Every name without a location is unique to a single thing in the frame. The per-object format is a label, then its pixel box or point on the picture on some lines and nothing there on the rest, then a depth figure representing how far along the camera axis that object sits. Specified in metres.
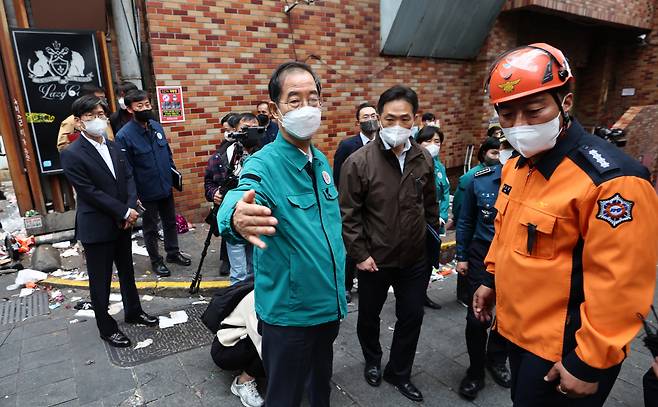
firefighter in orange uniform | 1.36
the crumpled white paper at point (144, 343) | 3.36
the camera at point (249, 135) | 3.68
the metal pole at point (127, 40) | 5.73
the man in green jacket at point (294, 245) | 1.79
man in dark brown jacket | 2.68
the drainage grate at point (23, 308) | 3.89
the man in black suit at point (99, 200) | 3.17
